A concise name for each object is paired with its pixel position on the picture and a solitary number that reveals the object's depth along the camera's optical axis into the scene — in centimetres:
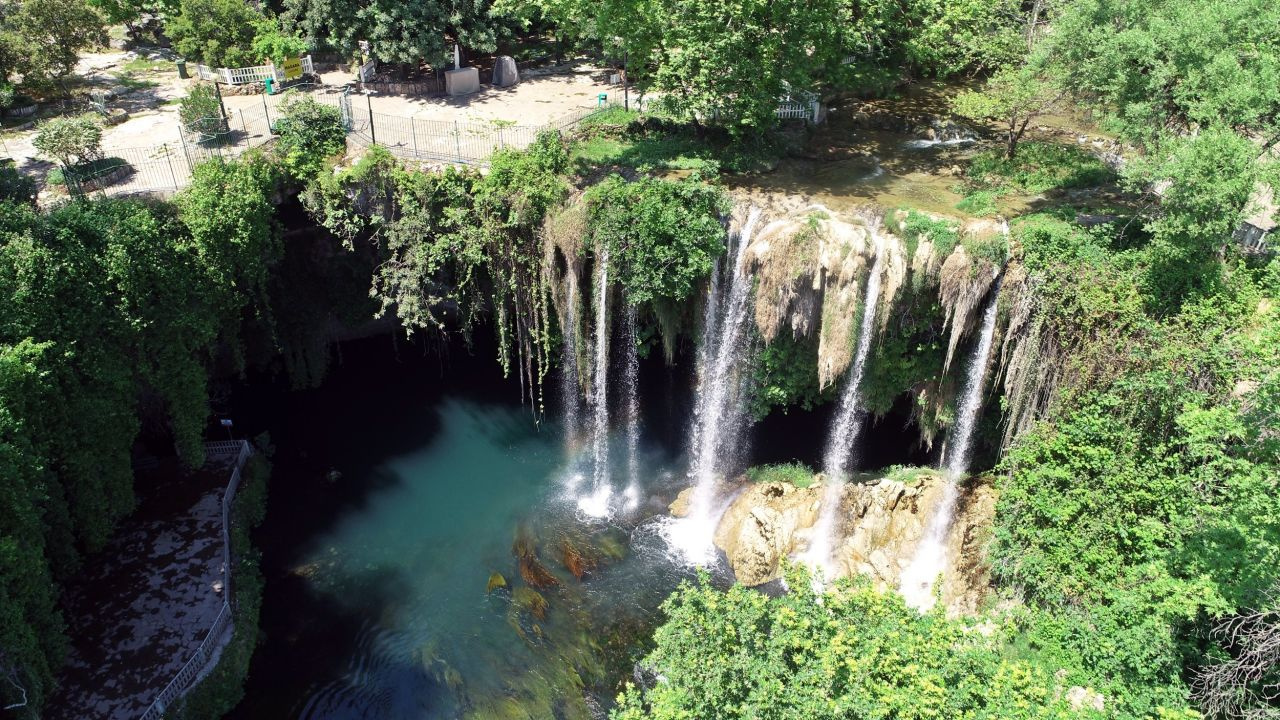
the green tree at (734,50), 2600
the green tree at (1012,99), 2572
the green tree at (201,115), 3203
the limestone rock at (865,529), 2545
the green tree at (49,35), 3478
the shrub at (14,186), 2477
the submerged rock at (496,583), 2578
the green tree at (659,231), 2570
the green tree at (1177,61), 1977
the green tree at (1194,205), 1900
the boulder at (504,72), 3888
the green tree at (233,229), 2583
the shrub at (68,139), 2823
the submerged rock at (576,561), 2619
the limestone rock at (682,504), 2869
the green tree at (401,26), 3616
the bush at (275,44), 3775
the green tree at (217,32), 3734
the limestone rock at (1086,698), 1908
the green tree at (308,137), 2978
